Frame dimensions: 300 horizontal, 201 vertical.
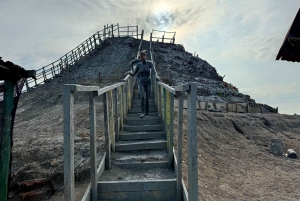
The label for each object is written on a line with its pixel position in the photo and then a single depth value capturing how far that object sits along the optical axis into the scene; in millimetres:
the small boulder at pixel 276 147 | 6221
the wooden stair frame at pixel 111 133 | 1766
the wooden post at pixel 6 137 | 1716
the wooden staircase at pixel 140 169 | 2620
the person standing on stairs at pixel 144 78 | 5038
